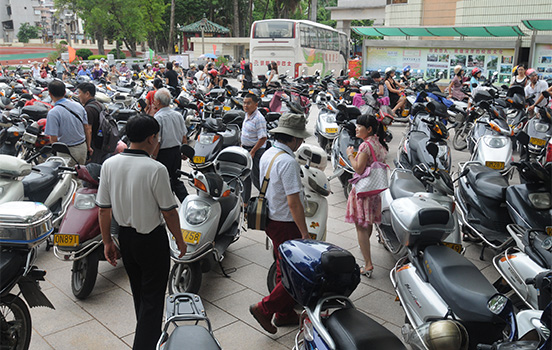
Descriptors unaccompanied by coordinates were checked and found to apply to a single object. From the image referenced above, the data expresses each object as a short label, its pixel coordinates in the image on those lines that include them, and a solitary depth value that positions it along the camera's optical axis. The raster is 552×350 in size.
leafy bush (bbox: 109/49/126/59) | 49.52
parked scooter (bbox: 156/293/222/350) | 2.25
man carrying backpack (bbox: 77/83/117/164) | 6.91
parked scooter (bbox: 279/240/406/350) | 2.55
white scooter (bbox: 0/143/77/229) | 5.13
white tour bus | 23.42
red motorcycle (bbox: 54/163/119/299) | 4.47
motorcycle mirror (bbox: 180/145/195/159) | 4.76
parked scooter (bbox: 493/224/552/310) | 3.70
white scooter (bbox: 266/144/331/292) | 4.74
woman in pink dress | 4.84
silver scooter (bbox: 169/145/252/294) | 4.44
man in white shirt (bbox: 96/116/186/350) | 3.25
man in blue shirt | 6.38
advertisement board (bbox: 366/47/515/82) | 17.72
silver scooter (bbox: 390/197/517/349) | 2.92
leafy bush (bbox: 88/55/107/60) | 44.78
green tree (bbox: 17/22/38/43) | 71.94
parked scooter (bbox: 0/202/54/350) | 3.37
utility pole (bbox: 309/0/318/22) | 39.17
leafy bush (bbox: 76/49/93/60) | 48.38
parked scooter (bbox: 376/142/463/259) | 4.73
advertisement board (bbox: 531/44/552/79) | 16.38
